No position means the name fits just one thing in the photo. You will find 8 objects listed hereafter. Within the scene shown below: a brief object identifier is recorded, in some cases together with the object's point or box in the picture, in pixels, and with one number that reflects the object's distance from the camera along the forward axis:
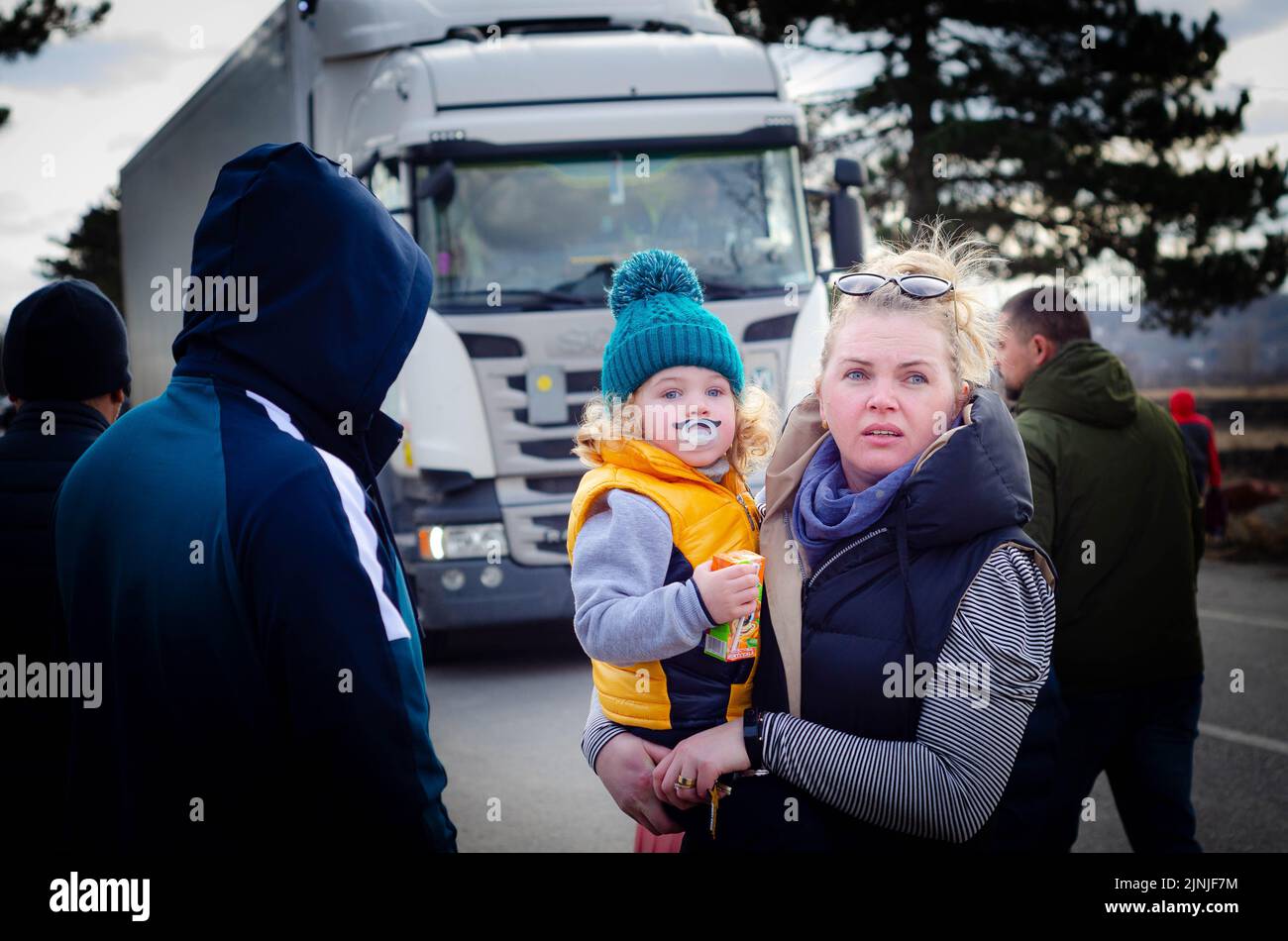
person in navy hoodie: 1.57
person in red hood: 9.50
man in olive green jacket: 3.35
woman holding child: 1.88
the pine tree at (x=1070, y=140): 15.74
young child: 2.02
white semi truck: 7.01
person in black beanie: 2.55
